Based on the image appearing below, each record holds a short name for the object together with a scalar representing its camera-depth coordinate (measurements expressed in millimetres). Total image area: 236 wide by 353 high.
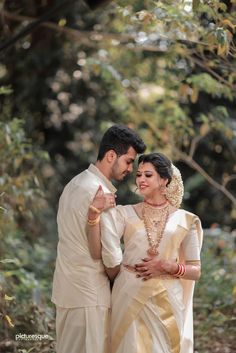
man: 5455
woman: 5509
